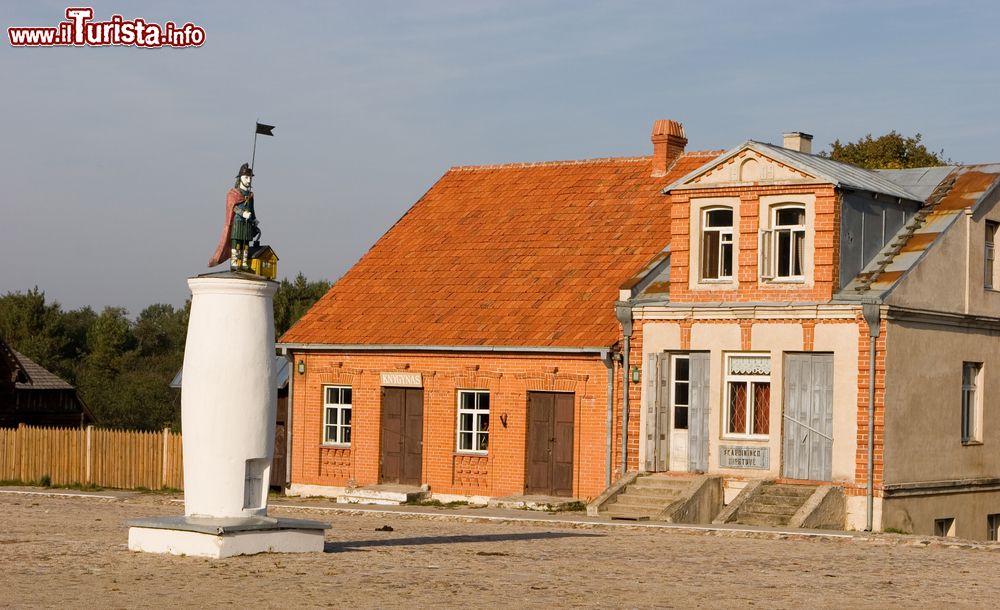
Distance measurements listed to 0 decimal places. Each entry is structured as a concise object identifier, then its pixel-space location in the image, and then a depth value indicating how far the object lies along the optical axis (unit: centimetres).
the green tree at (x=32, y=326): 7831
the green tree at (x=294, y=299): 7756
